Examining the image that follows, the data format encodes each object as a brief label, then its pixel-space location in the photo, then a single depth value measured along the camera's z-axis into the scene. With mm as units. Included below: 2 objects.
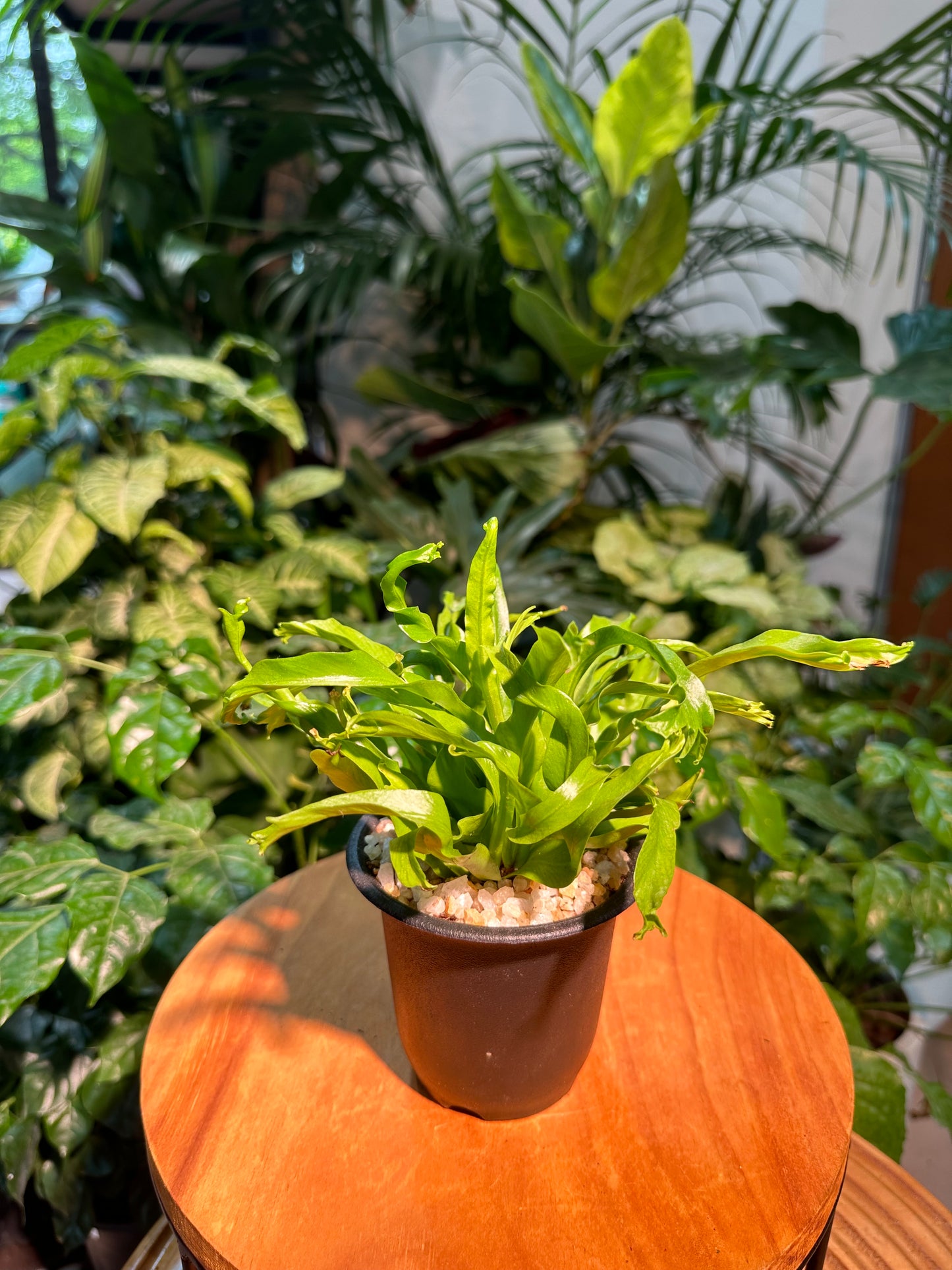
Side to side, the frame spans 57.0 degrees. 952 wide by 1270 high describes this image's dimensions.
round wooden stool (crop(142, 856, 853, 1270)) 543
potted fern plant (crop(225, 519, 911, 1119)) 542
